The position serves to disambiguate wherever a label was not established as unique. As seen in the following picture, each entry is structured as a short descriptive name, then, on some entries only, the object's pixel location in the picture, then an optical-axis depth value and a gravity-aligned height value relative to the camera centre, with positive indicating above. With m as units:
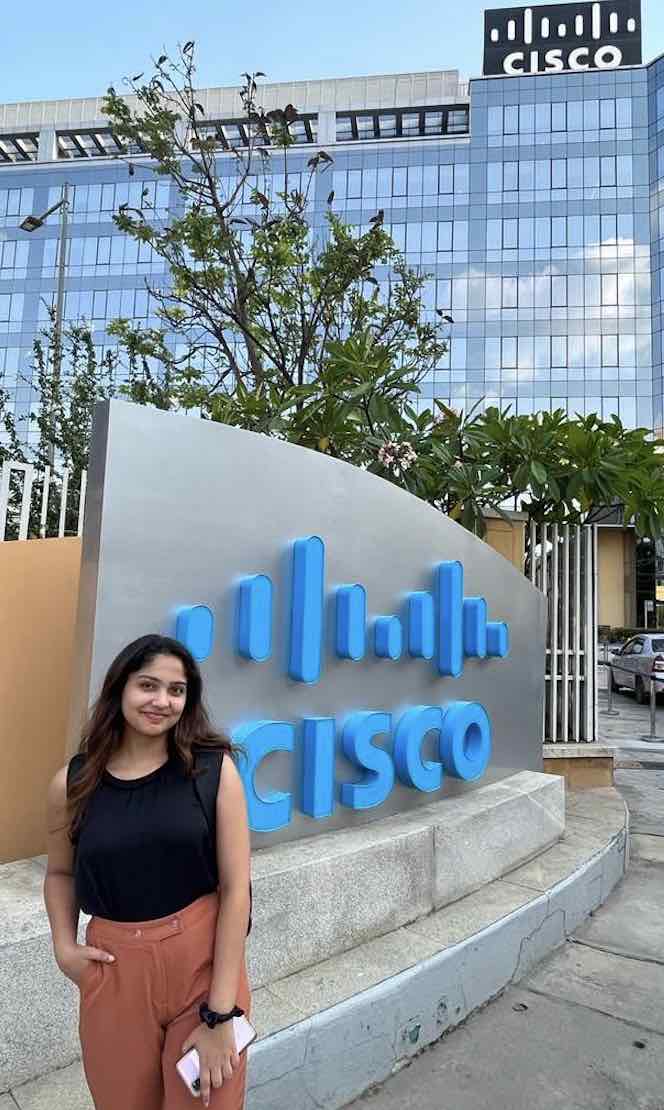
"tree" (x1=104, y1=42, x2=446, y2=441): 9.82 +5.03
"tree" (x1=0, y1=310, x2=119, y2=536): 12.15 +3.86
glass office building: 52.78 +32.20
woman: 1.67 -0.60
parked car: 15.78 -0.36
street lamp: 12.23 +6.25
